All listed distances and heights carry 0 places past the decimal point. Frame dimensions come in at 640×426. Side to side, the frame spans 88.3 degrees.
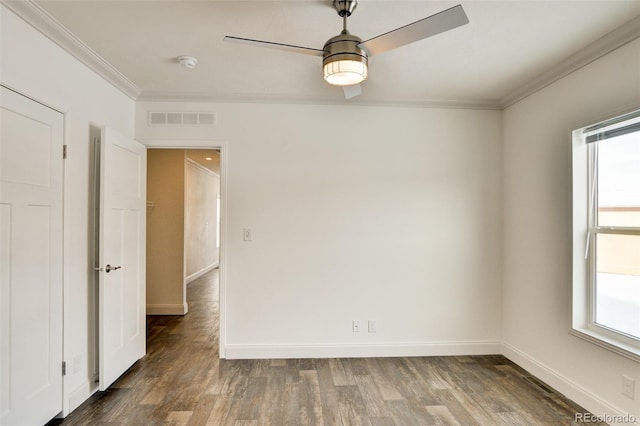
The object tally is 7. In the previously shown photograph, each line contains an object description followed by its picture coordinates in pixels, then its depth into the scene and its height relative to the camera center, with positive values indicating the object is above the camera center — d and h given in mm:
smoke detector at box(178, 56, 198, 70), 2432 +1151
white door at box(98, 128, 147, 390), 2469 -334
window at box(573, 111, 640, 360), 2104 -119
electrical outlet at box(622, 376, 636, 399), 2012 -1057
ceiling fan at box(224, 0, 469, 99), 1558 +863
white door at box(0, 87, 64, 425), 1791 -273
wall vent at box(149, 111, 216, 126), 3172 +930
